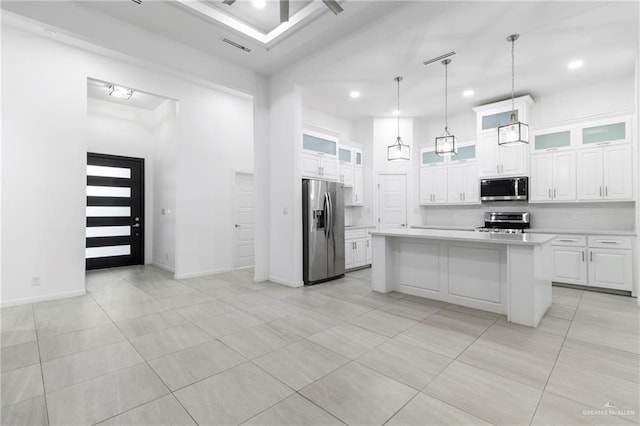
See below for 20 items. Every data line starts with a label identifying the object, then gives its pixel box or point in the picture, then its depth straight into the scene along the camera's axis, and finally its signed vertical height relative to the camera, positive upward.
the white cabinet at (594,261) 4.24 -0.79
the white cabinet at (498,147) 5.35 +1.23
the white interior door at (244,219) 6.19 -0.13
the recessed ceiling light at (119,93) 5.53 +2.39
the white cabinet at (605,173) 4.53 +0.59
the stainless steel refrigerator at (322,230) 4.82 -0.31
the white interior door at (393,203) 6.82 +0.20
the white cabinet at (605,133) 4.54 +1.25
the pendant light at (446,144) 4.05 +0.95
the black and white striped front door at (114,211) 6.01 +0.07
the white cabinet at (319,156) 5.43 +1.10
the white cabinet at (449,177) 6.12 +0.74
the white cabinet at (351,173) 6.43 +0.89
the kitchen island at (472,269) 3.08 -0.73
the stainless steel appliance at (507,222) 5.42 -0.22
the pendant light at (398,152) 4.36 +0.91
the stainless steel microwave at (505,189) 5.38 +0.41
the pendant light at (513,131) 3.42 +0.95
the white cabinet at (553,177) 4.98 +0.58
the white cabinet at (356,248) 5.79 -0.76
